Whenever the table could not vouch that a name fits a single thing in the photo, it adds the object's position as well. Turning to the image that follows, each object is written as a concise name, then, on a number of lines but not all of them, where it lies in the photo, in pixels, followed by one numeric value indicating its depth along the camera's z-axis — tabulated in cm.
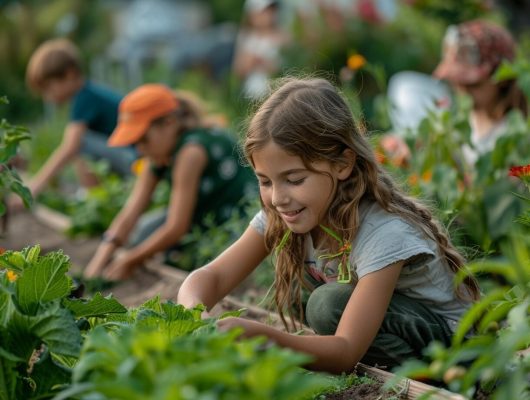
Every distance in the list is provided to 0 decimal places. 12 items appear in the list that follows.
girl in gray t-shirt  461
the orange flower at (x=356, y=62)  820
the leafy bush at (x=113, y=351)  269
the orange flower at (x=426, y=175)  738
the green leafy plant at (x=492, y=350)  287
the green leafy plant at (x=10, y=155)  510
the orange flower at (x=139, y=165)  959
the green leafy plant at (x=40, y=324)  377
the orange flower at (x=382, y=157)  720
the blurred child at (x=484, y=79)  837
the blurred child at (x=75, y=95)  1190
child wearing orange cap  845
